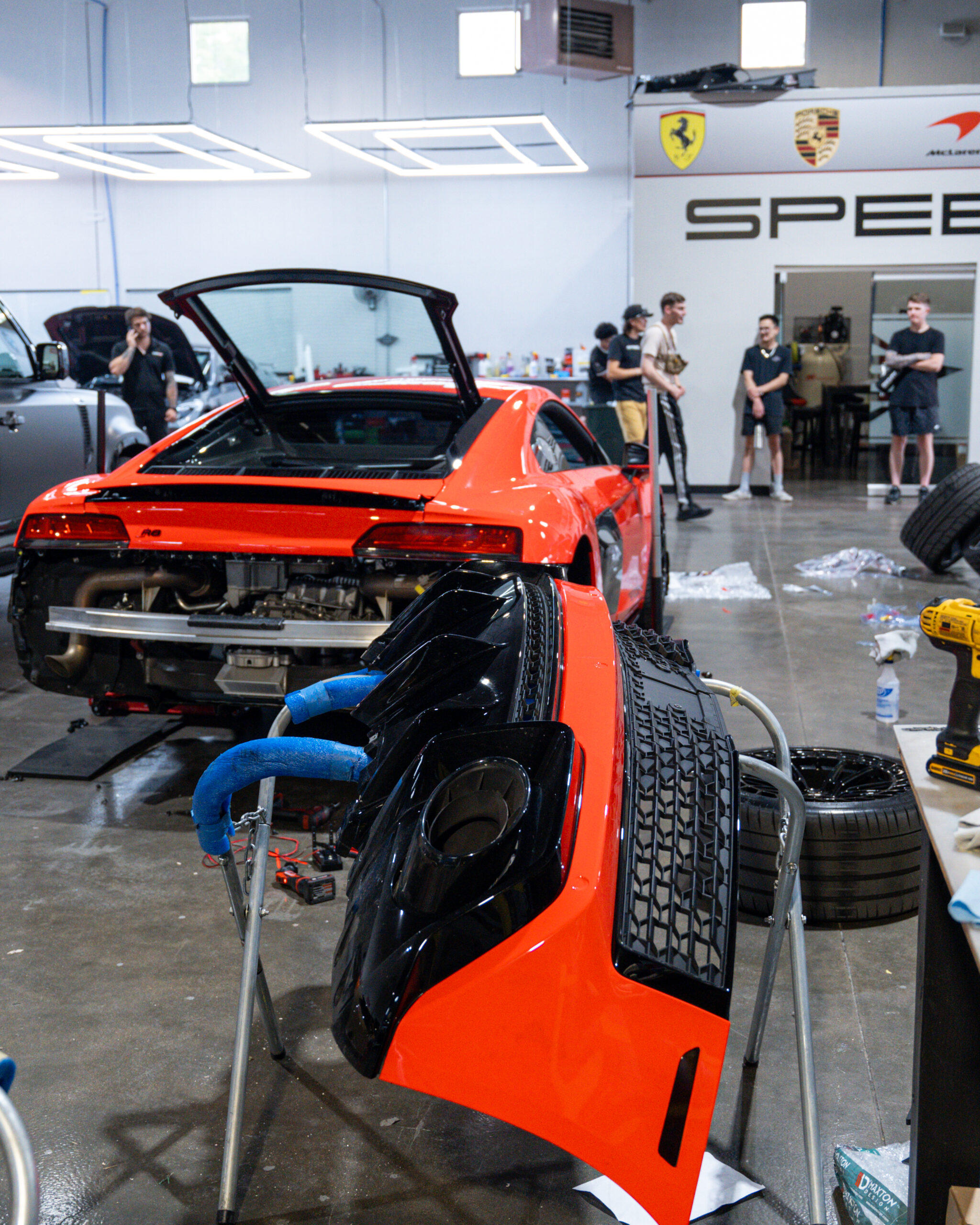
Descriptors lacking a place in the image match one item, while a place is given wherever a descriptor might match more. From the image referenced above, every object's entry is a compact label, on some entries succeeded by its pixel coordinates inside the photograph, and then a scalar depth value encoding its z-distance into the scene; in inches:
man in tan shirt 396.5
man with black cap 395.9
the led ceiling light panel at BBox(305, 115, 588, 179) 482.6
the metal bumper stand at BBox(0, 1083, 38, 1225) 31.8
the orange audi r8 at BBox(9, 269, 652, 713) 131.2
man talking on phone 391.9
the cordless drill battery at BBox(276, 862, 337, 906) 120.7
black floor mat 159.9
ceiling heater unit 496.7
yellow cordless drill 66.5
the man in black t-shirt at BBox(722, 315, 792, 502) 478.9
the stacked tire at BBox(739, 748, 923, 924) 108.0
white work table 62.2
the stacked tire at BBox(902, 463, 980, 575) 274.8
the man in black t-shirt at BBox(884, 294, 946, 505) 443.5
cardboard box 53.0
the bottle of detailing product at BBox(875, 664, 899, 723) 176.2
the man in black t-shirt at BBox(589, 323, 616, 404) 426.6
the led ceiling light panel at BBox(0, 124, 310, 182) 390.9
